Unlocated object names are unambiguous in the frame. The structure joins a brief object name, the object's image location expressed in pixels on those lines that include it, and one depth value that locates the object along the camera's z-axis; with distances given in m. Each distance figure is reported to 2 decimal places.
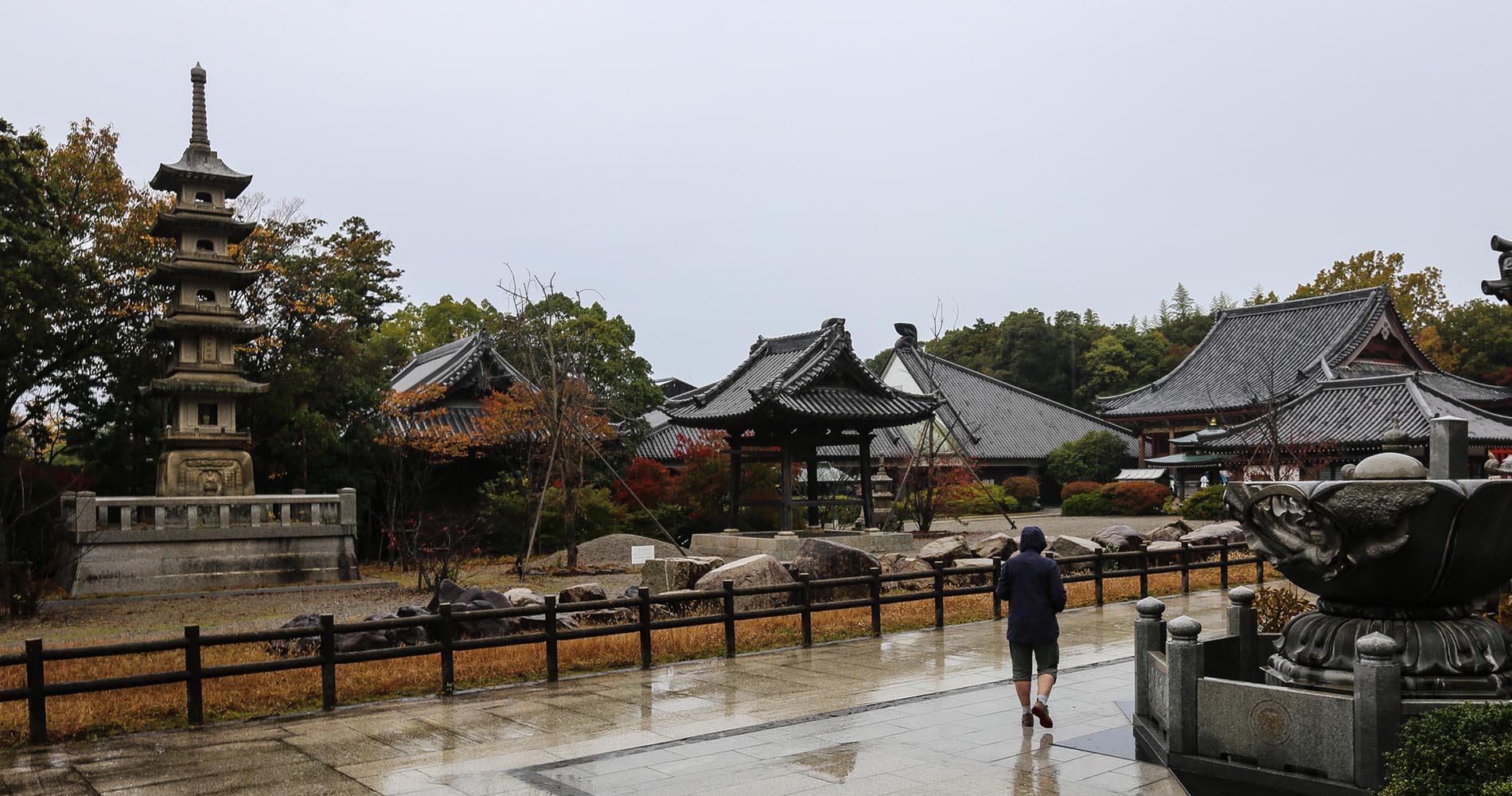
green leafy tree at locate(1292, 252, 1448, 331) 56.81
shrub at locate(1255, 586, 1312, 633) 10.52
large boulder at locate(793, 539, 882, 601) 17.16
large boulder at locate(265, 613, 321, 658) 12.21
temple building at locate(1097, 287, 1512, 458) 43.19
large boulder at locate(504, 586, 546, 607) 14.37
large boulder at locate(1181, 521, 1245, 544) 23.22
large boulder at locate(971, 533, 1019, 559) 21.88
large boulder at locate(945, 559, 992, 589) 19.14
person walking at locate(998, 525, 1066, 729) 8.79
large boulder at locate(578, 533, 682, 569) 26.05
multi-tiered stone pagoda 24.34
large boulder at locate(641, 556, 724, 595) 16.80
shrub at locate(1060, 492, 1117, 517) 42.22
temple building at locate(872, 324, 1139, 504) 51.09
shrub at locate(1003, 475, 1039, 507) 48.66
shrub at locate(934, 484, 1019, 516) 42.16
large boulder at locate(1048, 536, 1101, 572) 21.27
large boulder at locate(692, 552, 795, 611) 14.89
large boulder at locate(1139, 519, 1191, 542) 26.62
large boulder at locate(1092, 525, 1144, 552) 22.72
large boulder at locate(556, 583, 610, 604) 14.70
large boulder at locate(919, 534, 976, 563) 21.44
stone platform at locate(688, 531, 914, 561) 24.41
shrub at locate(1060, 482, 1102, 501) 43.91
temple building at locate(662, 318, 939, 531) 26.05
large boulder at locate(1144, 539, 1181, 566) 18.61
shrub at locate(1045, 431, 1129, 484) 48.97
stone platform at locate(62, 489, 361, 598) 20.84
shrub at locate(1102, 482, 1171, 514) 40.41
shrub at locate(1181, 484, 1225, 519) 35.84
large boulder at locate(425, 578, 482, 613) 14.50
